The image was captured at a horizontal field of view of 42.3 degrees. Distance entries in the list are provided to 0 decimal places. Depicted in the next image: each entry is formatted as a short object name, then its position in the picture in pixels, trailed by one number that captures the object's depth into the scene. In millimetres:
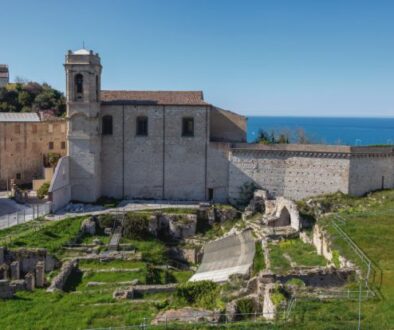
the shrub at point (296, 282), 22344
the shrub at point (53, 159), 45844
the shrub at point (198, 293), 22422
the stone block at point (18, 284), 24884
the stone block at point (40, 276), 26519
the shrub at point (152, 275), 28298
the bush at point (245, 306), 20875
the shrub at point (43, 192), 41469
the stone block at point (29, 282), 25312
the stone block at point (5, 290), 23797
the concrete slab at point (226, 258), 27312
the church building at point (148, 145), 41656
